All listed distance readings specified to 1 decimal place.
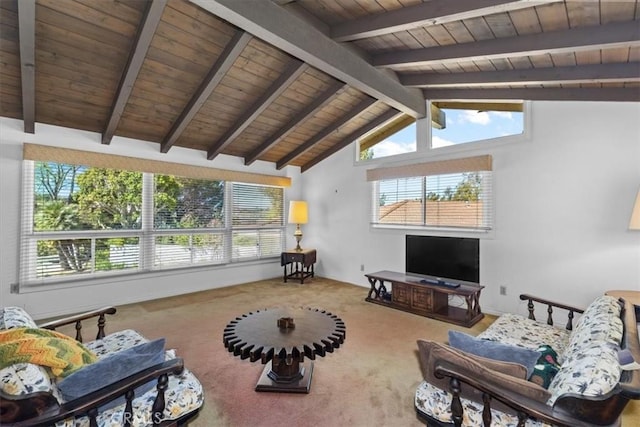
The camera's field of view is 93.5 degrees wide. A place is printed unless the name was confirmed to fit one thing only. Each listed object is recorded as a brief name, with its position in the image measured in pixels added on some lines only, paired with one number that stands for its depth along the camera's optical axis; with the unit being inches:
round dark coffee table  81.1
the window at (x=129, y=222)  154.3
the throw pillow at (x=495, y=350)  63.9
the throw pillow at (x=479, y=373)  54.0
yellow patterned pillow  51.1
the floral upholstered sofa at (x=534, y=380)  48.3
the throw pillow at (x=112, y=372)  54.8
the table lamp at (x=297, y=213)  237.9
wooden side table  230.4
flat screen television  152.9
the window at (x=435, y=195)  164.9
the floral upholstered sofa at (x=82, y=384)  47.5
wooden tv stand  147.0
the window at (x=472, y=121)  155.9
